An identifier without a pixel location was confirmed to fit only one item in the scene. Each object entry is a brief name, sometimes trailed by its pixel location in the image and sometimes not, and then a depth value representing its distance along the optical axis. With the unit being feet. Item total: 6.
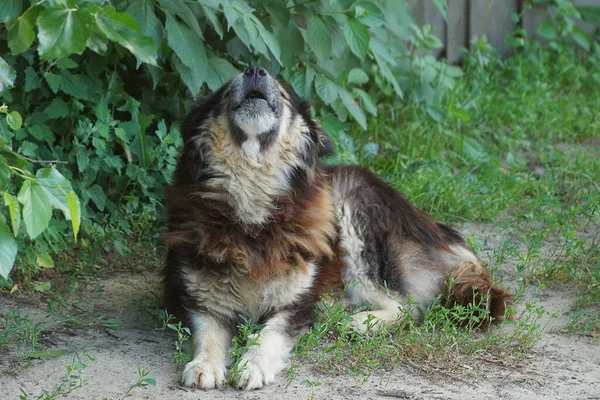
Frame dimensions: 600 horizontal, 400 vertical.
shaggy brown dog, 26.99
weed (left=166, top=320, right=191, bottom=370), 24.93
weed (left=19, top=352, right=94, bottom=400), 22.07
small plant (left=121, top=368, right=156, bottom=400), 22.35
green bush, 31.63
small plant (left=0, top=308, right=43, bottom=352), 25.99
